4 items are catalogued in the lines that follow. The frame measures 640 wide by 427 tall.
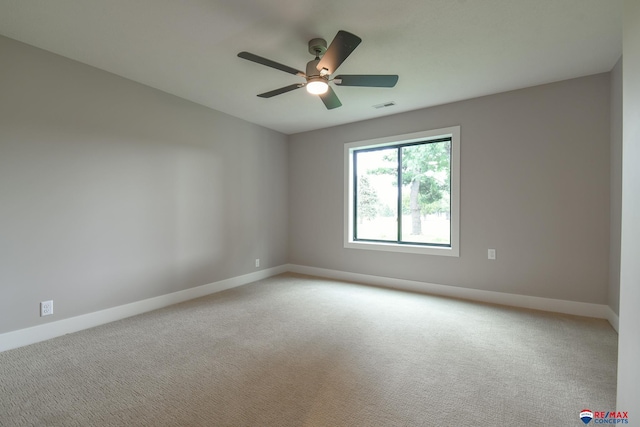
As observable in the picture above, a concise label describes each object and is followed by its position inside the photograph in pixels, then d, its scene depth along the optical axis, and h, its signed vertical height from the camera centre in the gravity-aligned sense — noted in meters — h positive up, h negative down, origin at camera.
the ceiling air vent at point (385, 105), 3.70 +1.48
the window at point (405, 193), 3.85 +0.27
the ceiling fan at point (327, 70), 1.94 +1.16
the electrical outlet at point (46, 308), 2.46 -0.89
